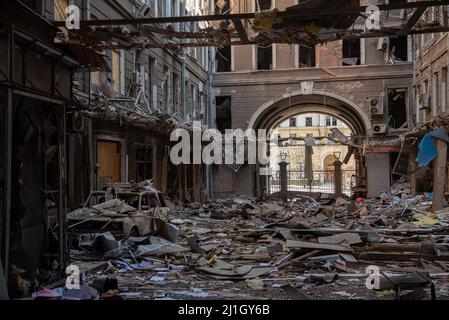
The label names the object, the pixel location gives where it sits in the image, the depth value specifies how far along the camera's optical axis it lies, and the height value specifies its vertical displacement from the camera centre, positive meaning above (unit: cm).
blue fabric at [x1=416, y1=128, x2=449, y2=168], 1493 +50
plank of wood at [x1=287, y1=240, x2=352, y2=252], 1001 -160
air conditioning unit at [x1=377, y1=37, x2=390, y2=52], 2951 +729
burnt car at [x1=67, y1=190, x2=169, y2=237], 1120 -112
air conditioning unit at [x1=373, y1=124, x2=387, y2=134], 2945 +223
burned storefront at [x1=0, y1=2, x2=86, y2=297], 636 +42
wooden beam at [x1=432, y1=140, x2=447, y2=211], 1424 -19
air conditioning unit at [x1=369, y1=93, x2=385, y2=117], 2978 +364
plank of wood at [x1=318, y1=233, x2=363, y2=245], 1091 -159
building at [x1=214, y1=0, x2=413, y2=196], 2988 +496
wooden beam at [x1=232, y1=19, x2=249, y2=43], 801 +230
